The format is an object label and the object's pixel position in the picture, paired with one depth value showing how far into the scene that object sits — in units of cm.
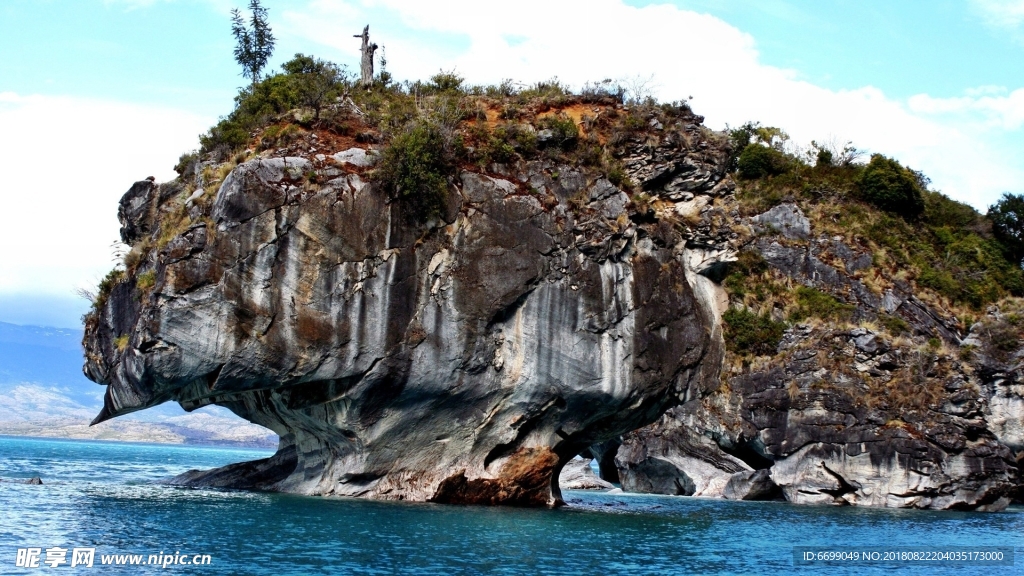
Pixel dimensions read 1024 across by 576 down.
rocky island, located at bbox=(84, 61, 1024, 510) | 3400
